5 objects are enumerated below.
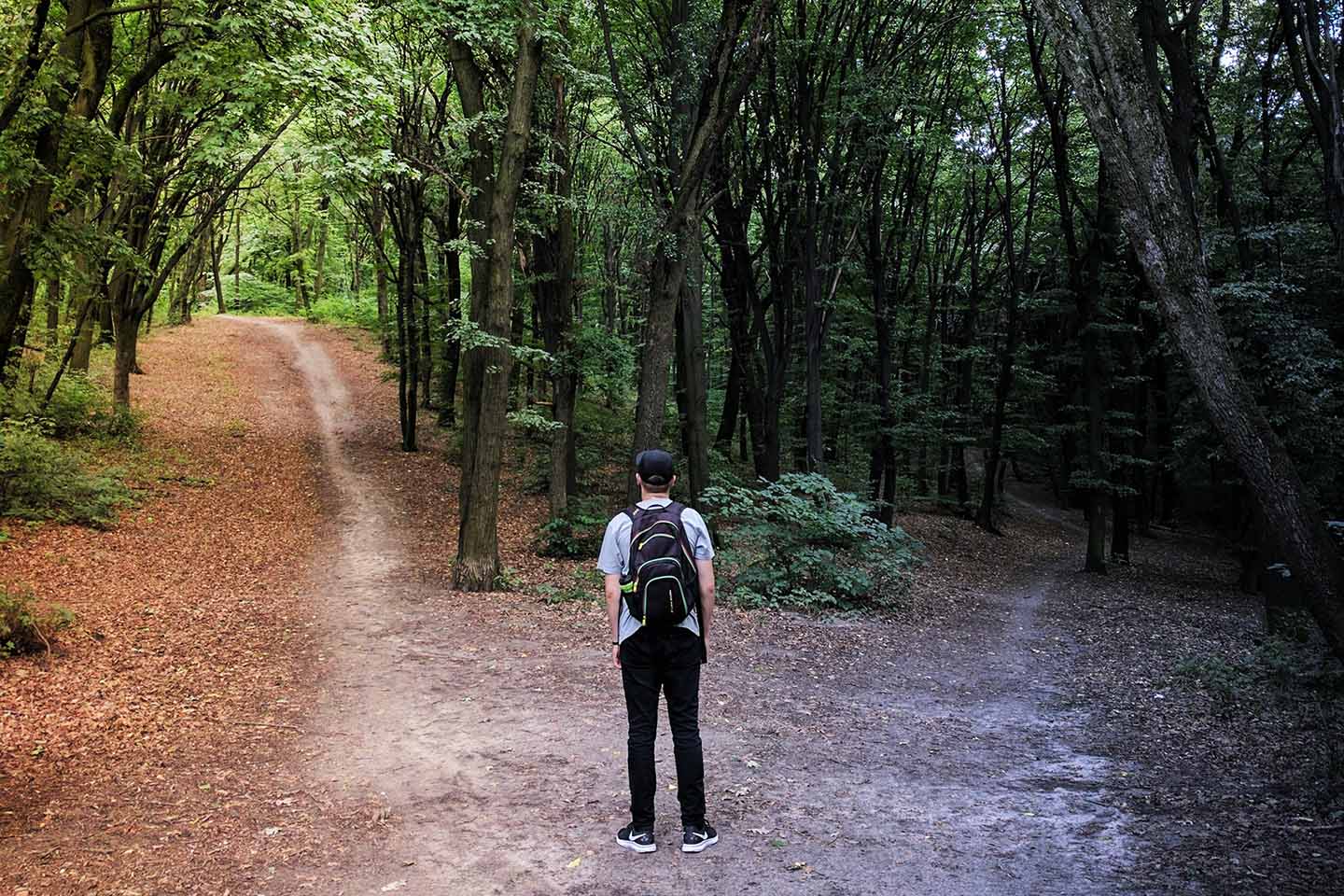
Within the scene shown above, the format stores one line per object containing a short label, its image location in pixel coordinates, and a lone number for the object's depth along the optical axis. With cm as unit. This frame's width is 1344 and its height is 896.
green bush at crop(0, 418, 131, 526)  1095
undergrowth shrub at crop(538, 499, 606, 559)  1297
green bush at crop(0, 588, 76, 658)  664
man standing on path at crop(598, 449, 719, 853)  381
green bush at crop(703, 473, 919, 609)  1116
